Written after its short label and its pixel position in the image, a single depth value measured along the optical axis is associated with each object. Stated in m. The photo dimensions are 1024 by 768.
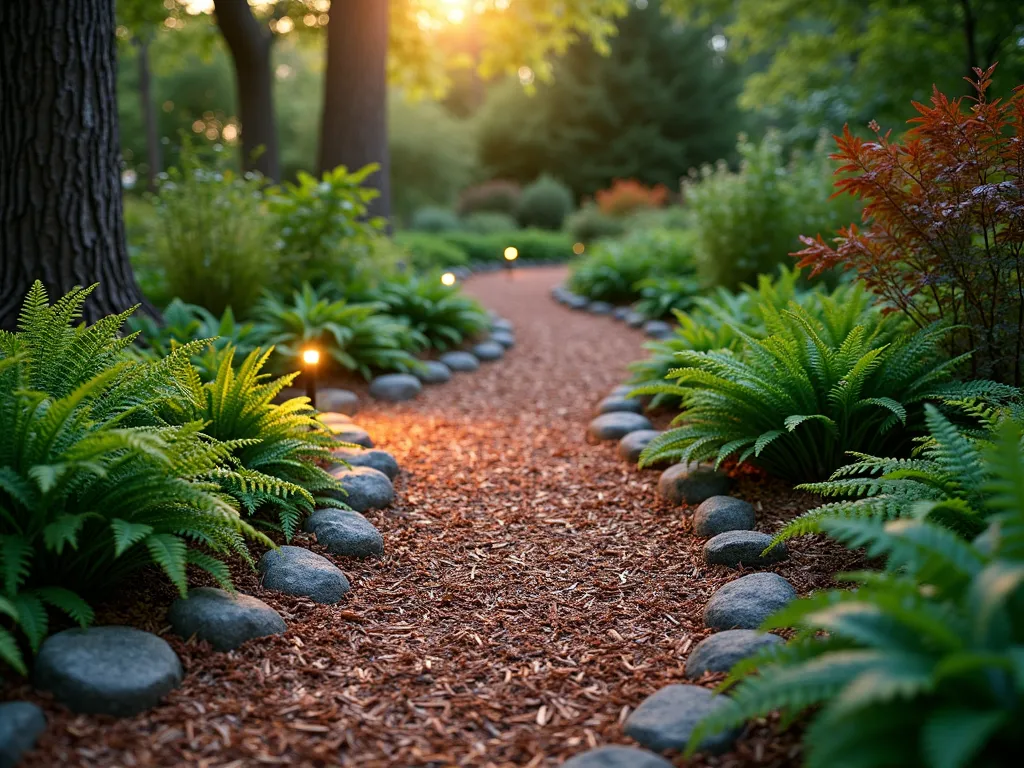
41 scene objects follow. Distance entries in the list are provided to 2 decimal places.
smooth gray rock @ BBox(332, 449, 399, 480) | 4.16
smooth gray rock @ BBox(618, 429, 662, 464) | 4.52
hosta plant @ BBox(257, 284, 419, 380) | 5.75
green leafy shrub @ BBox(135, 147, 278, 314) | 5.96
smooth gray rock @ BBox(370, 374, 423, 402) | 5.89
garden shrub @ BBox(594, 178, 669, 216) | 18.30
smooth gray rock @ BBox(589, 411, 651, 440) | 4.94
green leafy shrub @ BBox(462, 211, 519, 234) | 19.75
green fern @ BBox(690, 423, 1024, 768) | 1.46
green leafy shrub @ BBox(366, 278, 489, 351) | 7.13
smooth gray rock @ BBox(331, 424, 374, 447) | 4.36
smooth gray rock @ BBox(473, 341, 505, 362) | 7.43
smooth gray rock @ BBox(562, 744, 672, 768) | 1.95
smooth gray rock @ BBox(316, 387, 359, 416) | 5.39
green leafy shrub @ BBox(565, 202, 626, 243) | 17.23
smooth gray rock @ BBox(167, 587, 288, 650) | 2.49
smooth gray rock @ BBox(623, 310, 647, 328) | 8.85
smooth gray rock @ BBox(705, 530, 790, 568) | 3.15
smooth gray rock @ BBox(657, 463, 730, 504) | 3.82
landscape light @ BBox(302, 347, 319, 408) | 4.06
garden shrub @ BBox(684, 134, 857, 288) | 7.69
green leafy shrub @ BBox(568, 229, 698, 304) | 9.88
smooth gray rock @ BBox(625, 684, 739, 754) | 2.06
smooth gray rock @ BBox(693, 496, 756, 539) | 3.46
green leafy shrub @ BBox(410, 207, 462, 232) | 19.28
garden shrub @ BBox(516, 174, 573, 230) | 22.09
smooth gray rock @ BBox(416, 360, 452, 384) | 6.45
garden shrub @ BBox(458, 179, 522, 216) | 22.44
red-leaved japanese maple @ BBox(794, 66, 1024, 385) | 3.37
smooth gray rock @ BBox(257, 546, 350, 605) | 2.91
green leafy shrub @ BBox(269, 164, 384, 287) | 6.58
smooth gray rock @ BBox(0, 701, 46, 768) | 1.88
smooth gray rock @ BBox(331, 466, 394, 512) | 3.75
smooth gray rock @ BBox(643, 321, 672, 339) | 8.17
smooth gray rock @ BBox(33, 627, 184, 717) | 2.09
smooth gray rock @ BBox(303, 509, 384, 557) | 3.29
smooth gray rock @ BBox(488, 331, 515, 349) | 8.04
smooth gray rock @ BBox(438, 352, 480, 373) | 6.97
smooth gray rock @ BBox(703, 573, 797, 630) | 2.67
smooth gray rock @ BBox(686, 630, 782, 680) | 2.39
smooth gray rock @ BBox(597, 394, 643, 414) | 5.41
